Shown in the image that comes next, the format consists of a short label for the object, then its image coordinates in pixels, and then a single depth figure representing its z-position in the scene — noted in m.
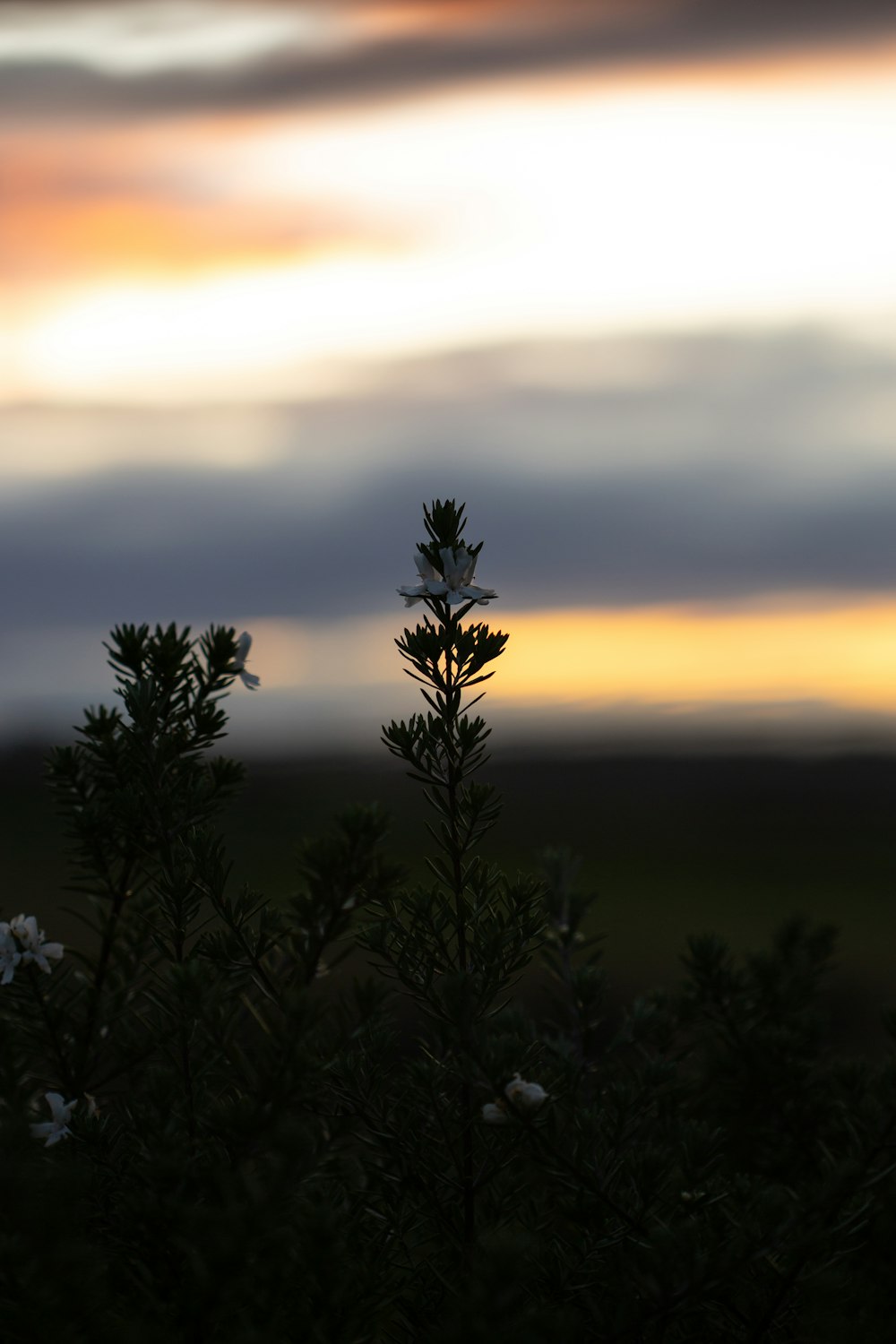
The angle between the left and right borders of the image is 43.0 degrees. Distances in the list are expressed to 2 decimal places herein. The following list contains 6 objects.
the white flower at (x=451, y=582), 2.87
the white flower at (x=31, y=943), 2.78
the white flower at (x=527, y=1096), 2.31
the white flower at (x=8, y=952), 2.76
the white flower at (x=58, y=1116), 2.56
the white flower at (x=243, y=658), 3.00
